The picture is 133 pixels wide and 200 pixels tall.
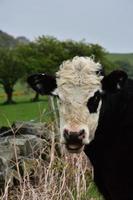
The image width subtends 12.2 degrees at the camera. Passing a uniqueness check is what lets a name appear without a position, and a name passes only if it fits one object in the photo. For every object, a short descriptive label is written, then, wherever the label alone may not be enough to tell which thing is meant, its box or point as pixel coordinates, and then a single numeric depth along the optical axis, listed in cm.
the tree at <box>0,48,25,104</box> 9408
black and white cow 730
